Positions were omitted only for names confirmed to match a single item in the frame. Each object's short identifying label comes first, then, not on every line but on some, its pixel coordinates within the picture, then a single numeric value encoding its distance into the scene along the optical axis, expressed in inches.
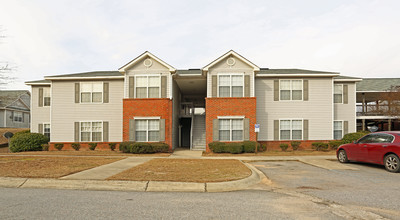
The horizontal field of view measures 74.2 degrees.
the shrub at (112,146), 779.4
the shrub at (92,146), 788.3
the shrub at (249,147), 709.9
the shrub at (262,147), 759.1
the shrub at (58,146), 796.4
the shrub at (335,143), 766.5
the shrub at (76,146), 797.9
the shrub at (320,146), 759.1
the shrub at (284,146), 764.5
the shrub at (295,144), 771.4
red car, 396.2
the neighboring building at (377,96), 947.3
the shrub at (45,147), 790.7
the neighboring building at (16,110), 1487.5
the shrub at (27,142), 774.4
